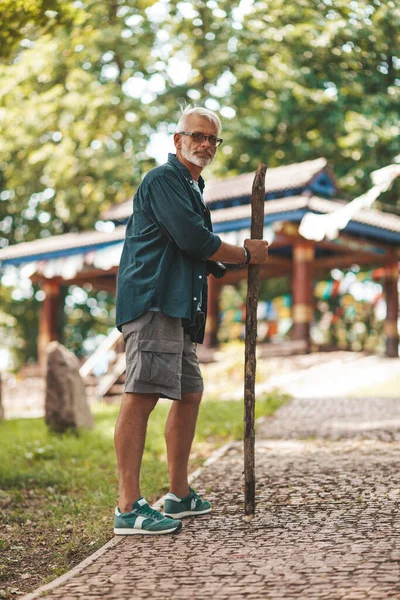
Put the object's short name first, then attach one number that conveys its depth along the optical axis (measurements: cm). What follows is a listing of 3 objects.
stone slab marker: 1016
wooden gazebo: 1755
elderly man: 453
